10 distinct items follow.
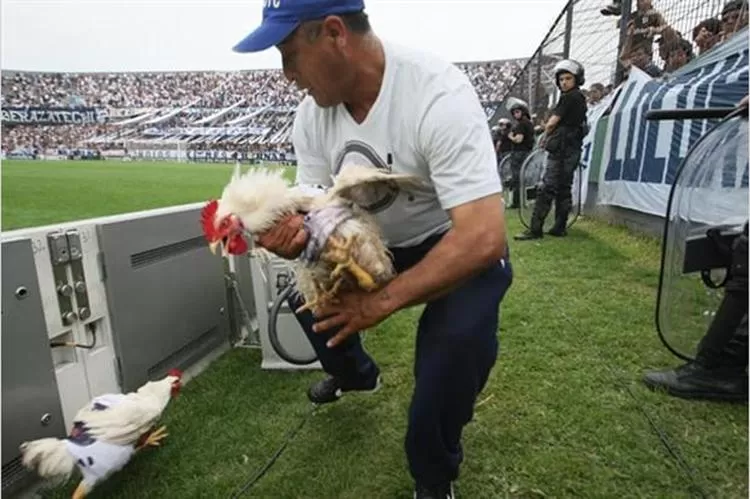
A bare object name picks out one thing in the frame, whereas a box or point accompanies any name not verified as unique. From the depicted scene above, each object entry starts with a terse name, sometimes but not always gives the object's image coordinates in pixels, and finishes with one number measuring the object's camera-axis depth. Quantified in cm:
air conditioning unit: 207
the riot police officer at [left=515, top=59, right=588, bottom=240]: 473
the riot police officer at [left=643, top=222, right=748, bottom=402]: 162
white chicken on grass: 131
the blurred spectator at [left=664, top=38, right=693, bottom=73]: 457
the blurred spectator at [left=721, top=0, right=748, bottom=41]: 367
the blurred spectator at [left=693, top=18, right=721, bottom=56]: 403
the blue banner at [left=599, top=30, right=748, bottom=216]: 332
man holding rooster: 108
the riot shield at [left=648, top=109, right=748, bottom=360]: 151
